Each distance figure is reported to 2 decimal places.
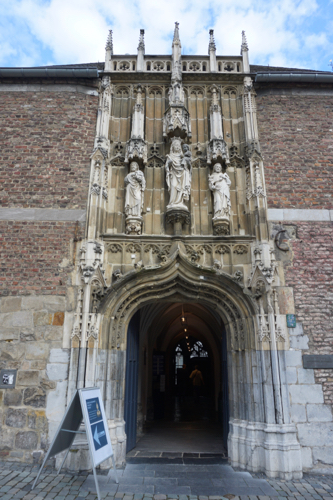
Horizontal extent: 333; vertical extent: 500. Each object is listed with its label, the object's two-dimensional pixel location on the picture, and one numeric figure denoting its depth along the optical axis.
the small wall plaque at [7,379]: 6.30
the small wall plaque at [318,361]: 6.36
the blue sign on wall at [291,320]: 6.52
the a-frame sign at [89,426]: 4.70
